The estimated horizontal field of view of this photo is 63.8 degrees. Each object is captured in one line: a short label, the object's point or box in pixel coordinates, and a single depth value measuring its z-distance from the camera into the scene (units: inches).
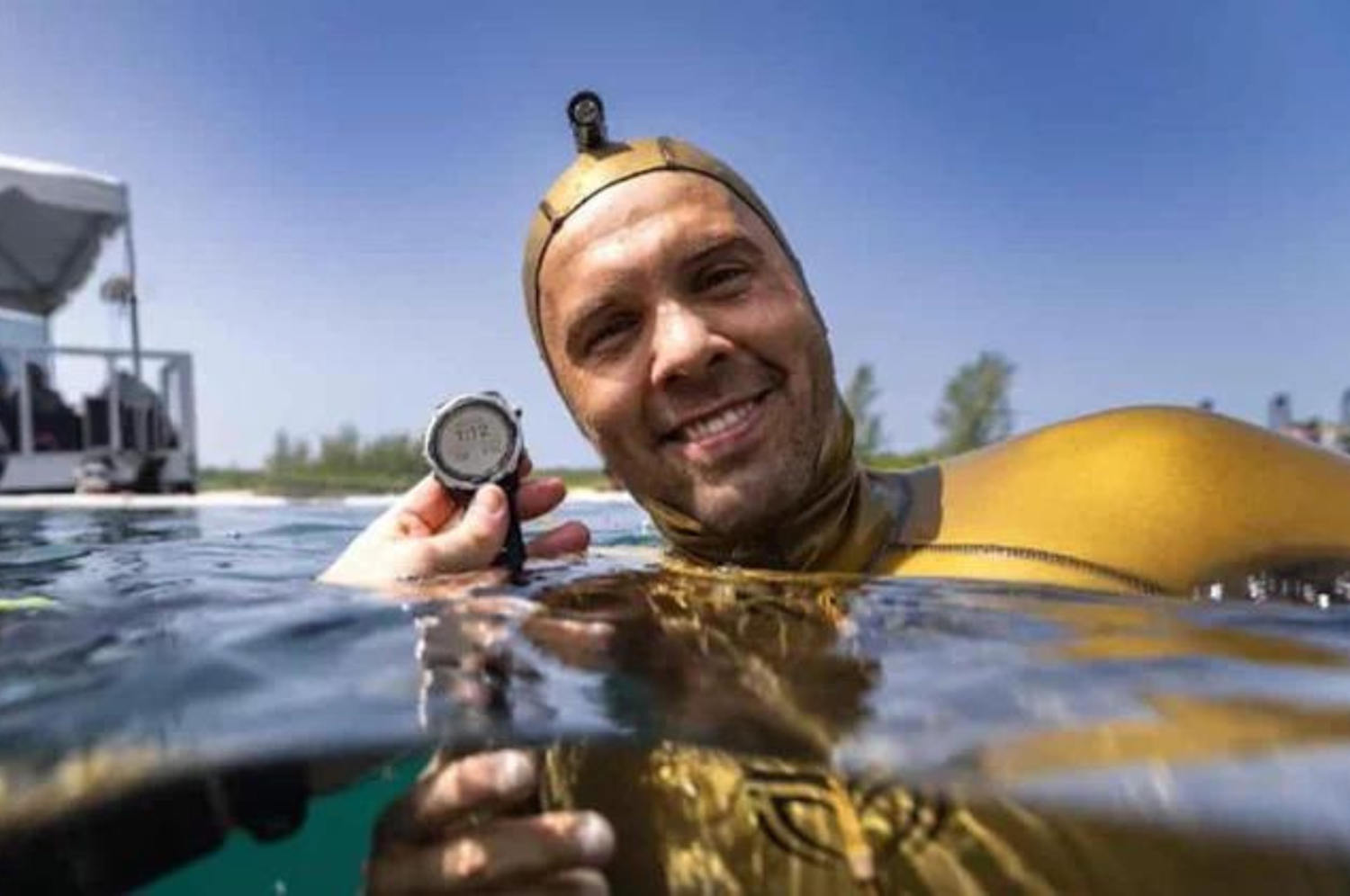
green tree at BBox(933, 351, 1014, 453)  1712.6
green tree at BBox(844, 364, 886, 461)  1386.6
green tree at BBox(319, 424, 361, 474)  1599.4
